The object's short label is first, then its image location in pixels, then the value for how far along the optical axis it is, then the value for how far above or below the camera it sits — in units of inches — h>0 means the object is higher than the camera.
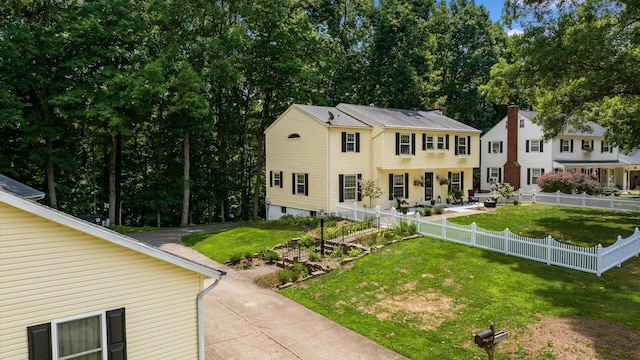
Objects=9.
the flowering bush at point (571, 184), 1145.4 -41.8
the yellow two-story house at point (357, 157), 1012.5 +40.0
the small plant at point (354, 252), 682.0 -134.3
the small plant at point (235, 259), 725.3 -151.4
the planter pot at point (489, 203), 1078.4 -86.9
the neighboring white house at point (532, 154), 1473.9 +57.6
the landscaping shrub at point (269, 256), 722.4 -146.0
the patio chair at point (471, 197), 1200.2 -78.3
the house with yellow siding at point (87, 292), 251.0 -79.6
